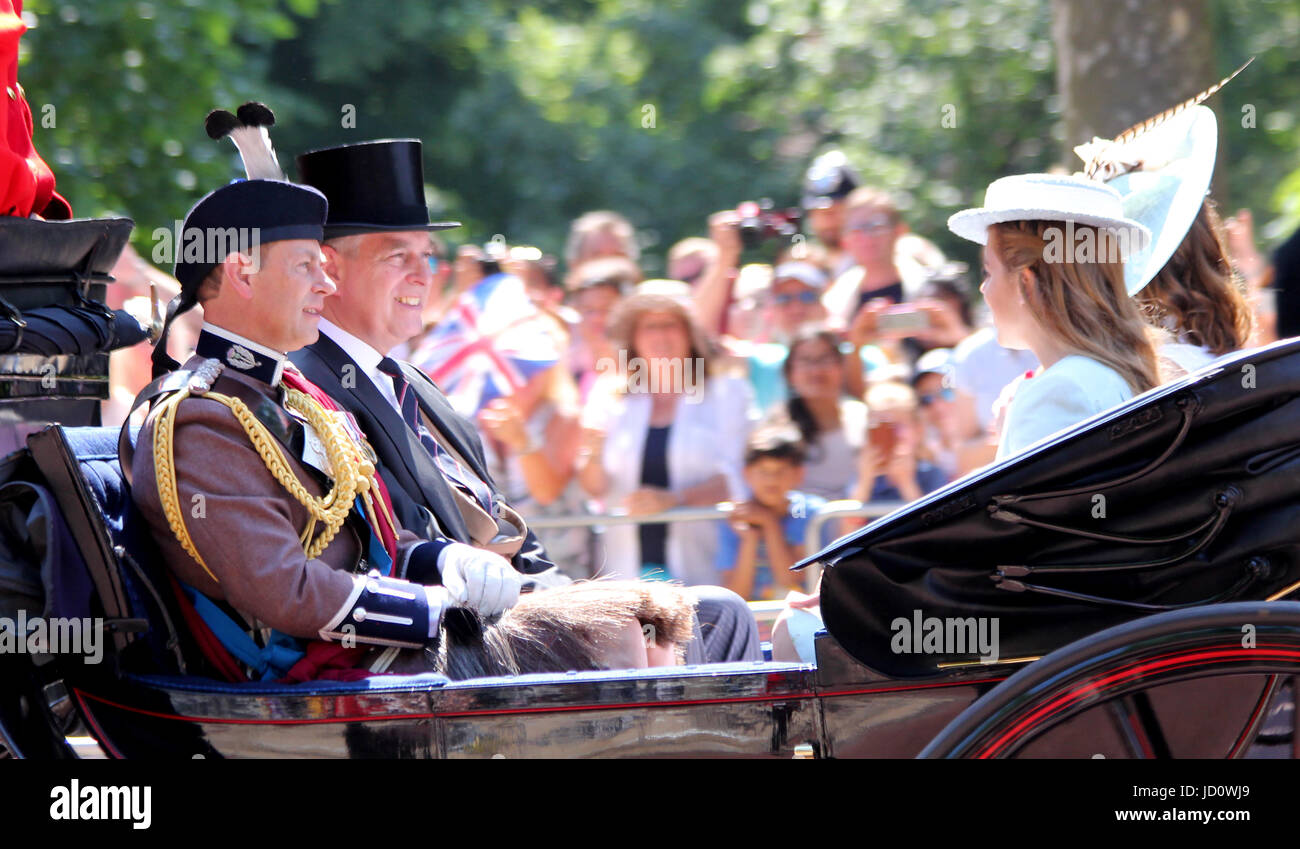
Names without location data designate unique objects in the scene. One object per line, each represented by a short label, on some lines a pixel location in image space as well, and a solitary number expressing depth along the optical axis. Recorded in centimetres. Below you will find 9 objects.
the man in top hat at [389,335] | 655
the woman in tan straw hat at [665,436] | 1010
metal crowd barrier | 962
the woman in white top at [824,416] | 1015
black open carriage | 481
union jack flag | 1060
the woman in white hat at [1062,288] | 596
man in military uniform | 532
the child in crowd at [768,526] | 987
